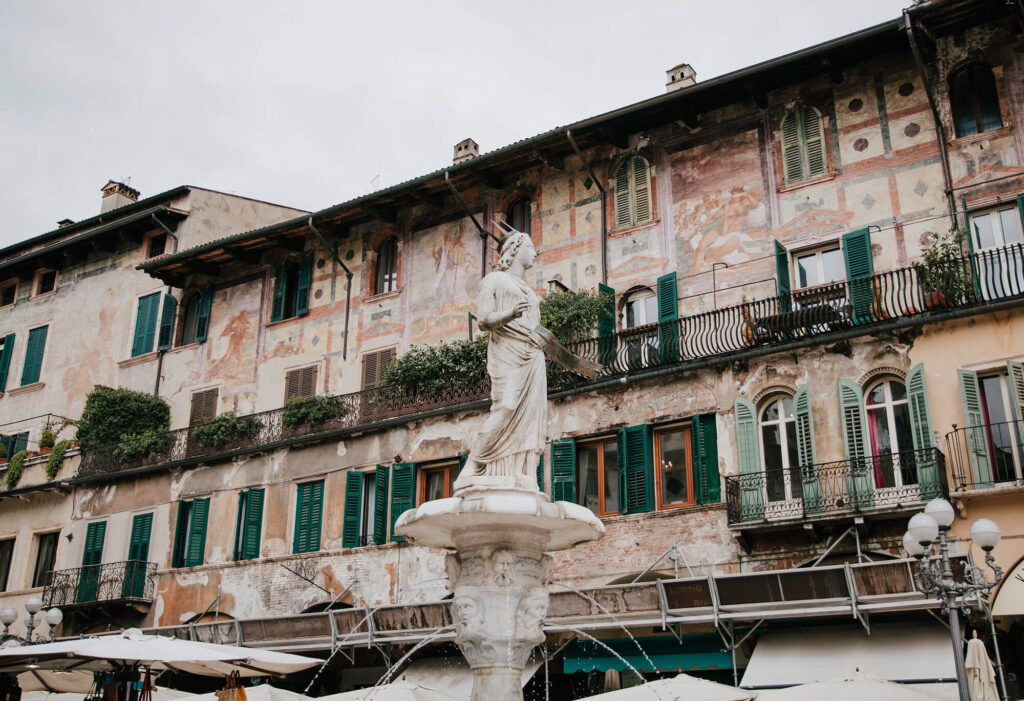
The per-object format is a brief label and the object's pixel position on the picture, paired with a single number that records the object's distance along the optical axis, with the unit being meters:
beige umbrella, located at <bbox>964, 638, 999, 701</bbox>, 11.99
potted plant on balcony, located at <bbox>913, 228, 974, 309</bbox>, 17.14
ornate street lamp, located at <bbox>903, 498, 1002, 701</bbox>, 10.90
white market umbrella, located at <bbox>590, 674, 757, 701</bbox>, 13.09
